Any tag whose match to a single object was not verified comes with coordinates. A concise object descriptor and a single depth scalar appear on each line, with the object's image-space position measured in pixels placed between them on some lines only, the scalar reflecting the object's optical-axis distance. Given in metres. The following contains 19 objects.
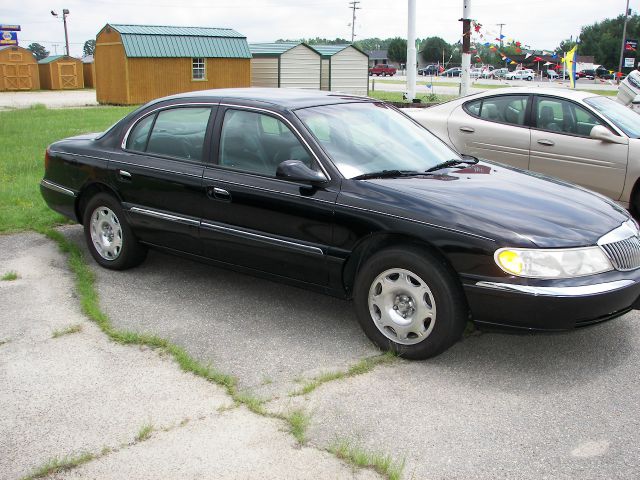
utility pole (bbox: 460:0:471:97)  18.47
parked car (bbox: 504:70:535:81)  68.88
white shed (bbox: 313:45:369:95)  34.06
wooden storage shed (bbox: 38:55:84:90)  46.44
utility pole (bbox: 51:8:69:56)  69.71
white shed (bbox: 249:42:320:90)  32.75
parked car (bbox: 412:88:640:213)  7.55
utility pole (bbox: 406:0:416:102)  20.16
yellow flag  21.21
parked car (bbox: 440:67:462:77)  81.30
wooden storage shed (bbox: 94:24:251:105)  28.95
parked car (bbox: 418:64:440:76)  68.48
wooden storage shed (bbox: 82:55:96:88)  50.69
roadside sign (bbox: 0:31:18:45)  58.75
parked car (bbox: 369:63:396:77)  86.94
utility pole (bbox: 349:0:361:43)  93.81
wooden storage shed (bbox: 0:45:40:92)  43.50
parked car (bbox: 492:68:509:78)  65.74
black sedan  3.93
